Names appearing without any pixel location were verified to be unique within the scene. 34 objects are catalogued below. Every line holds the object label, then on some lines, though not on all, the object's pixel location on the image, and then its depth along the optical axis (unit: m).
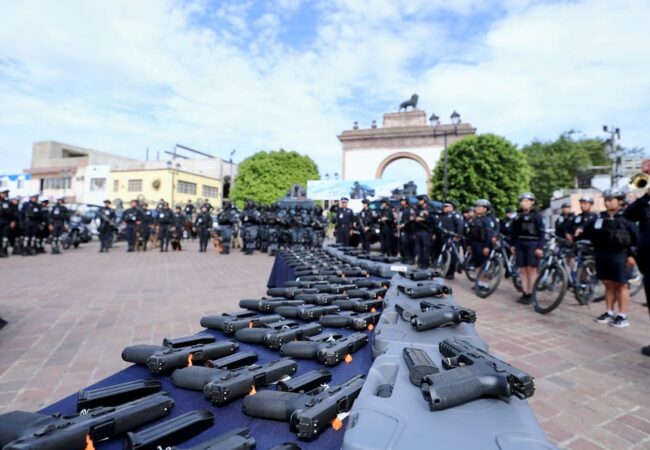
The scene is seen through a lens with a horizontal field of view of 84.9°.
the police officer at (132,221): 12.95
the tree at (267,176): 38.50
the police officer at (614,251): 4.61
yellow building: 33.56
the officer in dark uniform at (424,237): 8.64
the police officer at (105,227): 12.39
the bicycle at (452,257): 7.97
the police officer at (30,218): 11.09
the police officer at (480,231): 7.23
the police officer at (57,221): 11.84
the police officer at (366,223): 11.76
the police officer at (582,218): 6.59
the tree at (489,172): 23.84
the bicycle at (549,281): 5.18
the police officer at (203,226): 13.48
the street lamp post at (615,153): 22.12
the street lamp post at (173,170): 33.50
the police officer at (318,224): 13.41
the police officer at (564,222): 7.88
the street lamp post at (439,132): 30.09
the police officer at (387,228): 10.57
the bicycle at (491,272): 6.16
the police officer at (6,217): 10.36
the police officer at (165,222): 13.29
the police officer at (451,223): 8.30
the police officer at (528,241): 5.83
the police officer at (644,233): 3.88
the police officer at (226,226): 12.77
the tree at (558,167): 33.78
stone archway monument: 31.25
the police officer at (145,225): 13.44
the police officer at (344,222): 12.51
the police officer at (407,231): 9.12
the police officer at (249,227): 12.89
